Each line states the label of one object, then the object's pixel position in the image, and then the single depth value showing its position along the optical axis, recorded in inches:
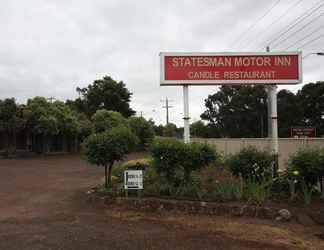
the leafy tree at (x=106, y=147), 469.1
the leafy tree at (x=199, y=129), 3343.0
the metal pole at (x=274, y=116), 502.8
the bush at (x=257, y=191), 379.0
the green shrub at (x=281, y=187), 399.9
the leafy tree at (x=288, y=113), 2291.5
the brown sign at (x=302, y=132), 894.5
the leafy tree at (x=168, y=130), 2739.9
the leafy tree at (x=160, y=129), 3929.6
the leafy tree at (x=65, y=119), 1481.3
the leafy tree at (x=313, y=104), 2166.6
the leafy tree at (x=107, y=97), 2513.5
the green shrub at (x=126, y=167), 567.1
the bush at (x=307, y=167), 381.1
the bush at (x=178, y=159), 413.1
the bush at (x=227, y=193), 388.5
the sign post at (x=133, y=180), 417.7
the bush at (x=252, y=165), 429.1
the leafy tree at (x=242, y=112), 2630.4
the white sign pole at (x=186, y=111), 503.5
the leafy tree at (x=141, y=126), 2027.6
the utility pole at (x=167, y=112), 3378.4
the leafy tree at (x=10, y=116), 1286.9
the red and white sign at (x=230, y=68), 495.5
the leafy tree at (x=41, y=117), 1370.6
